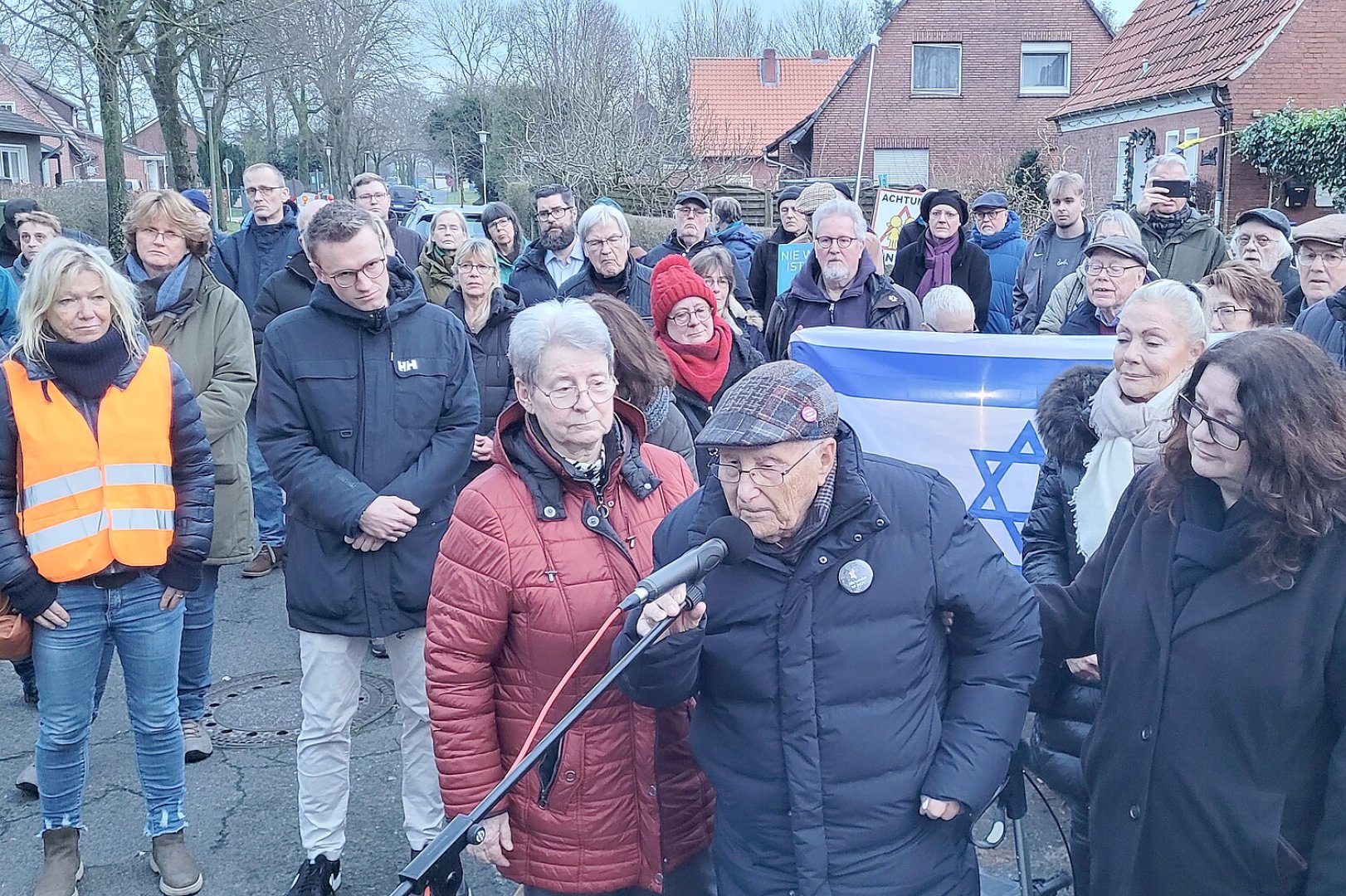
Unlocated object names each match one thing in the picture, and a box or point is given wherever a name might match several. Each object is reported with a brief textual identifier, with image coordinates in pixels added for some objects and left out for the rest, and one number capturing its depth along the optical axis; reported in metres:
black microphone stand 1.74
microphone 1.93
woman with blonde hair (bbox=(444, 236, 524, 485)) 5.70
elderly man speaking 2.48
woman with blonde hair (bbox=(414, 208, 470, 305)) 7.48
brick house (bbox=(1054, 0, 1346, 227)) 20.25
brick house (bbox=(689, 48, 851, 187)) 43.09
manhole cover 5.33
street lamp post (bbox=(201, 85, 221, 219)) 31.28
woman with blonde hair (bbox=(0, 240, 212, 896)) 3.79
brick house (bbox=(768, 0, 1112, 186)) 36.69
